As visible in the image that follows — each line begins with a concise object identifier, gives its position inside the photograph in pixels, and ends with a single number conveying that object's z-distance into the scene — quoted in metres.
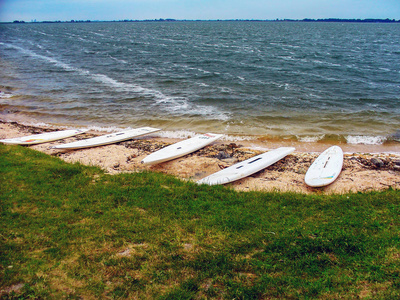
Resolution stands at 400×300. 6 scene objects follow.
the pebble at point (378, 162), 9.48
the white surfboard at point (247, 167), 7.87
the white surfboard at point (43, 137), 10.84
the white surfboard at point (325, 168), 8.17
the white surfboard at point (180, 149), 9.44
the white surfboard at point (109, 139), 10.74
